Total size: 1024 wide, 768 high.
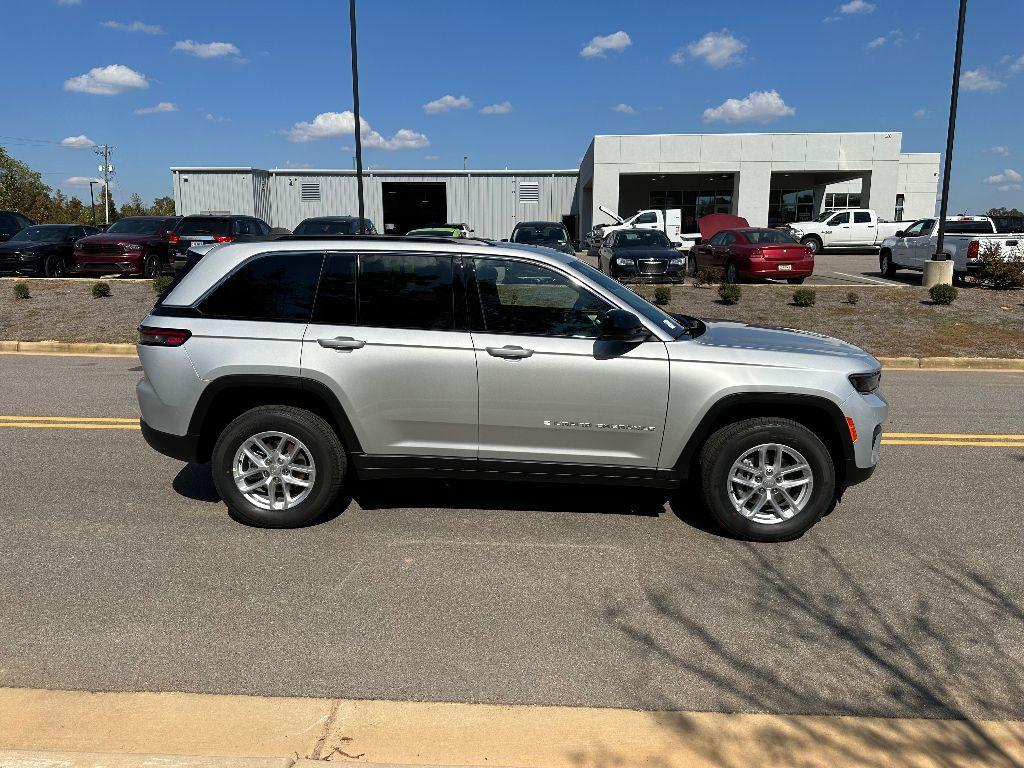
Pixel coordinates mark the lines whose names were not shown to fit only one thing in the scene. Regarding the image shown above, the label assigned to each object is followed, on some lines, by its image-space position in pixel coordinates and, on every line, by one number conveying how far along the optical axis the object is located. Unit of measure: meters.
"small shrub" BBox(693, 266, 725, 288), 19.89
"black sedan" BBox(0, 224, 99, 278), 20.97
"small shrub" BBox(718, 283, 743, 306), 16.56
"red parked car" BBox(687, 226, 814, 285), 19.55
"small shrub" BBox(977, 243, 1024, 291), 17.81
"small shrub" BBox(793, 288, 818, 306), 16.27
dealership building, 41.88
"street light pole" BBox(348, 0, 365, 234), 19.62
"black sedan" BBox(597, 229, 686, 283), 19.30
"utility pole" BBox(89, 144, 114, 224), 92.56
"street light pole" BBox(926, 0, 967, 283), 16.98
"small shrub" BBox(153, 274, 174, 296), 16.25
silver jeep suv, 4.70
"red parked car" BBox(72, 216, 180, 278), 20.22
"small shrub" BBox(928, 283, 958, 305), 16.05
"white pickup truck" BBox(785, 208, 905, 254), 33.81
